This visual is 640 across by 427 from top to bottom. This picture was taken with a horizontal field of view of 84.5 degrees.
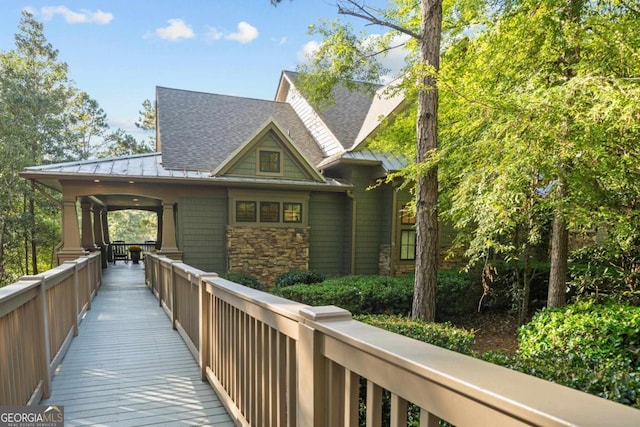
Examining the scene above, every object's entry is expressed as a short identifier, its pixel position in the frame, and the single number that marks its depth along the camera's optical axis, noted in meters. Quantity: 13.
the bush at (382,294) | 6.79
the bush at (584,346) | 2.59
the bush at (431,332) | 3.55
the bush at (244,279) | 8.77
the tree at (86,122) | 23.80
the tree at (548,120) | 3.81
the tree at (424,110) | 5.81
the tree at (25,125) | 15.81
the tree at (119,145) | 29.09
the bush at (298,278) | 9.50
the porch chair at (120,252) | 18.43
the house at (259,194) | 9.56
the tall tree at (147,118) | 32.84
